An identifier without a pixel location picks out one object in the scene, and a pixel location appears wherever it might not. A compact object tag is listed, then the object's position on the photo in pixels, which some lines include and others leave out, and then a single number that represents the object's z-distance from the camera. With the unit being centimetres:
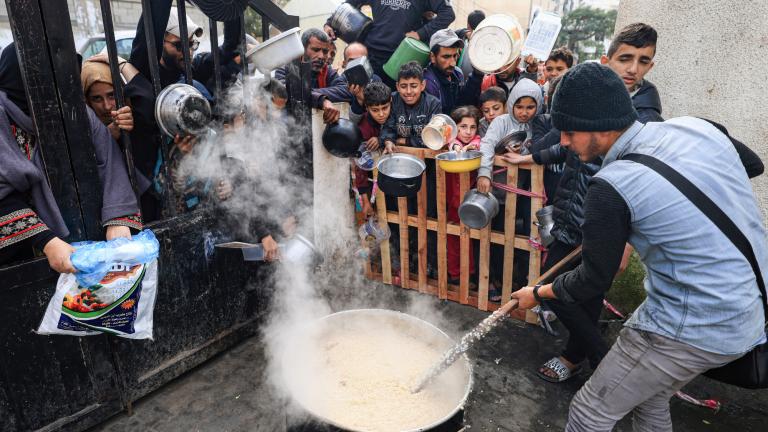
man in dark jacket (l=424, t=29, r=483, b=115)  468
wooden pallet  392
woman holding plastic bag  209
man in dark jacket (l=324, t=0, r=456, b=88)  527
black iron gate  220
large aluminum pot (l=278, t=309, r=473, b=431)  231
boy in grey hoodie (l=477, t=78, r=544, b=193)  388
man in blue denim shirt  181
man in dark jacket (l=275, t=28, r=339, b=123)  457
